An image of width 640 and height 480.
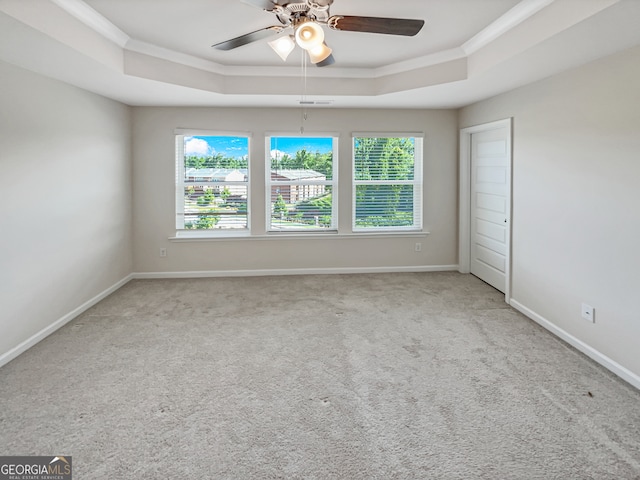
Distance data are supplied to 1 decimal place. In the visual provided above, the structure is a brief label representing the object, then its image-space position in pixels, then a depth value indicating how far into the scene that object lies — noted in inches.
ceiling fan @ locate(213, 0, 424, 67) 84.5
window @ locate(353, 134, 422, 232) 218.8
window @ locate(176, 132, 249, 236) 210.5
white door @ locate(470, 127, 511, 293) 178.2
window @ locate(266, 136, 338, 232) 215.5
